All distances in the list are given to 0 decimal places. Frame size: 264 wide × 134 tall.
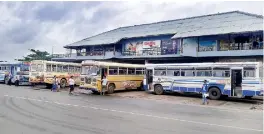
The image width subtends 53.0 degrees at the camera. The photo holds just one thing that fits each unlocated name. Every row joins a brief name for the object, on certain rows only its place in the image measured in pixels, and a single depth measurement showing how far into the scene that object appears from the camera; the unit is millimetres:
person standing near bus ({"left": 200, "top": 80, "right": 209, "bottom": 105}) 17322
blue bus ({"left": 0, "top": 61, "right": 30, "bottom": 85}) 30328
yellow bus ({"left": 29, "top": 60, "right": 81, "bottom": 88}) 26578
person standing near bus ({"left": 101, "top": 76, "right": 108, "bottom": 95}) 21594
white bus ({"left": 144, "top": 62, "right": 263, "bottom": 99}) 17344
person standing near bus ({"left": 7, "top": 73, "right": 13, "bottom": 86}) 31578
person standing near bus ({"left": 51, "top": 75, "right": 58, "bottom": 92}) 24375
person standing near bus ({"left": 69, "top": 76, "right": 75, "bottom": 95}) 22055
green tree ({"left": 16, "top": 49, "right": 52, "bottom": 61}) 61206
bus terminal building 24967
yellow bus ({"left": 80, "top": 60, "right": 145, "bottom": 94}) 21828
